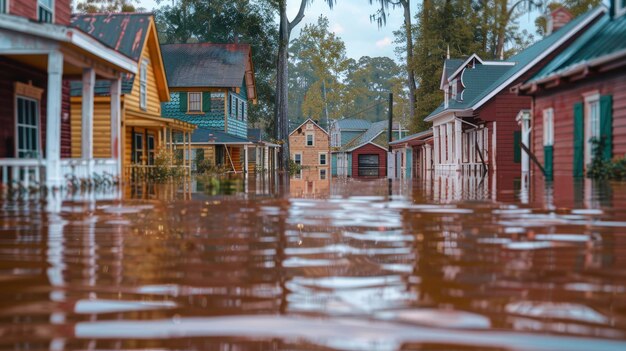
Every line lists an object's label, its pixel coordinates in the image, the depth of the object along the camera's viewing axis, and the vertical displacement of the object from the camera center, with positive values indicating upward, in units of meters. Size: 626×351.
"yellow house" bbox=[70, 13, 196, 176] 23.36 +2.72
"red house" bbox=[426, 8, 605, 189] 26.39 +2.85
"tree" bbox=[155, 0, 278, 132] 51.47 +11.08
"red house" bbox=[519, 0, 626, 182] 16.45 +1.88
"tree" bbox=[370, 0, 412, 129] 47.88 +8.88
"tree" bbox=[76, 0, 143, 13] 47.78 +11.55
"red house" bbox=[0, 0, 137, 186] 12.12 +2.05
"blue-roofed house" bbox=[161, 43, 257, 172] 41.28 +4.92
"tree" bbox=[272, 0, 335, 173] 44.28 +6.04
